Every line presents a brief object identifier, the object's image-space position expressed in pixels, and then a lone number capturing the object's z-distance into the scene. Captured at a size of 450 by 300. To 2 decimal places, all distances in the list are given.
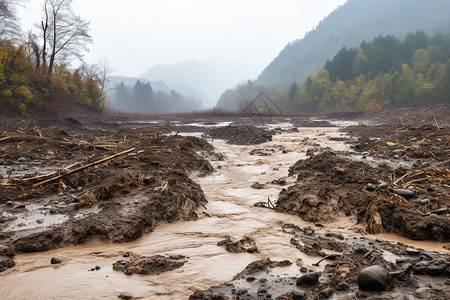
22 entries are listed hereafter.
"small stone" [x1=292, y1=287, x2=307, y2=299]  2.63
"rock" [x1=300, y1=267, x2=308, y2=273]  3.21
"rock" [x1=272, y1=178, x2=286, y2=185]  7.79
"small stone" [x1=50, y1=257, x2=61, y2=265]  3.52
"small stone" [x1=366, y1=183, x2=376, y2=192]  5.79
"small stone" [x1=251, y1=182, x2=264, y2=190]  7.49
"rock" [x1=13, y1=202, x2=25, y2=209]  4.94
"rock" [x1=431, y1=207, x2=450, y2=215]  4.44
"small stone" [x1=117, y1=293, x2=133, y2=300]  2.79
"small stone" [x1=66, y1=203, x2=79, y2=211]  5.00
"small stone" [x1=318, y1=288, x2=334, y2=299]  2.60
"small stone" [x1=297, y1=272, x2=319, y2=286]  2.85
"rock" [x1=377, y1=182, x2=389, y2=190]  5.58
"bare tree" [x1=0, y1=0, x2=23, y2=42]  22.61
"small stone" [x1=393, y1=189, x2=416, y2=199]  5.15
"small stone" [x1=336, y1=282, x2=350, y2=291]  2.68
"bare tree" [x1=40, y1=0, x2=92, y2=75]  31.72
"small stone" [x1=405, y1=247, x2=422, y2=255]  3.54
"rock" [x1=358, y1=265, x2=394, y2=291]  2.61
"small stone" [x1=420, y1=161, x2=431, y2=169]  7.12
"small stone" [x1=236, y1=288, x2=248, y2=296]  2.78
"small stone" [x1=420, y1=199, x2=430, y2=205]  4.83
